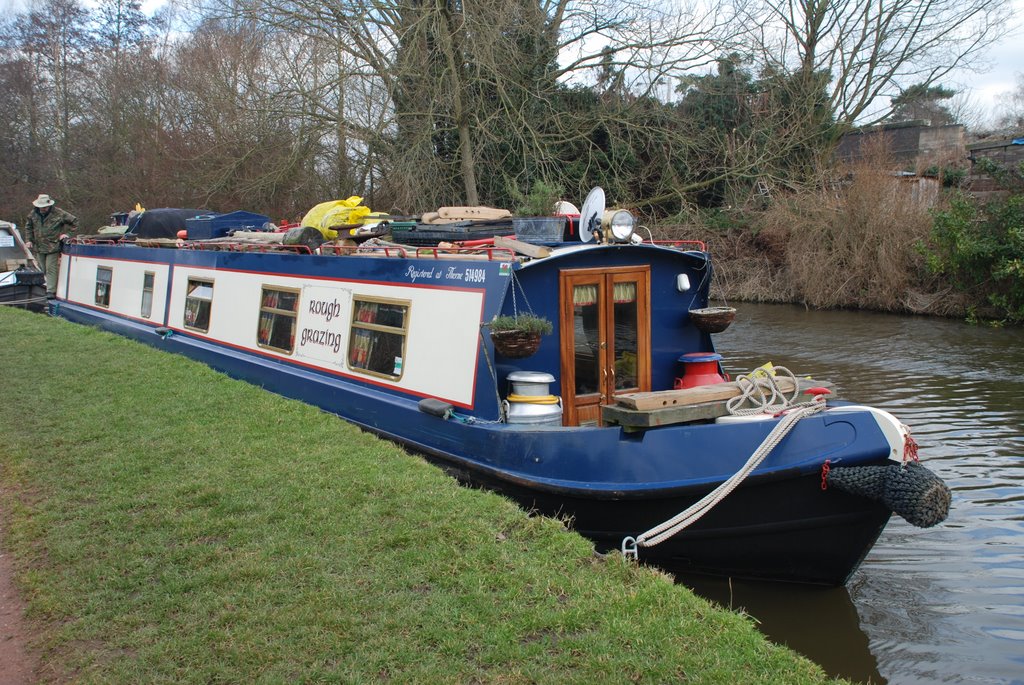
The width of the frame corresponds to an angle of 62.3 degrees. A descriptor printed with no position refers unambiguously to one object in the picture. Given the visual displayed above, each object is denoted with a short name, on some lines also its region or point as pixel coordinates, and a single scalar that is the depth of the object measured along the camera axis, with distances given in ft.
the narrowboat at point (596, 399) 16.48
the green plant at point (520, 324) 18.48
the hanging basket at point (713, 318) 22.09
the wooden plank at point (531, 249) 19.92
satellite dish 22.09
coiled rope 17.56
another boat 49.67
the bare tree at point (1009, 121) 88.44
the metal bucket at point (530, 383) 19.81
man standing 49.42
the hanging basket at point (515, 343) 18.47
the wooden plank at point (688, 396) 17.34
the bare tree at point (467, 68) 58.49
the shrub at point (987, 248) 52.65
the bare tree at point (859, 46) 71.00
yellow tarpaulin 30.19
